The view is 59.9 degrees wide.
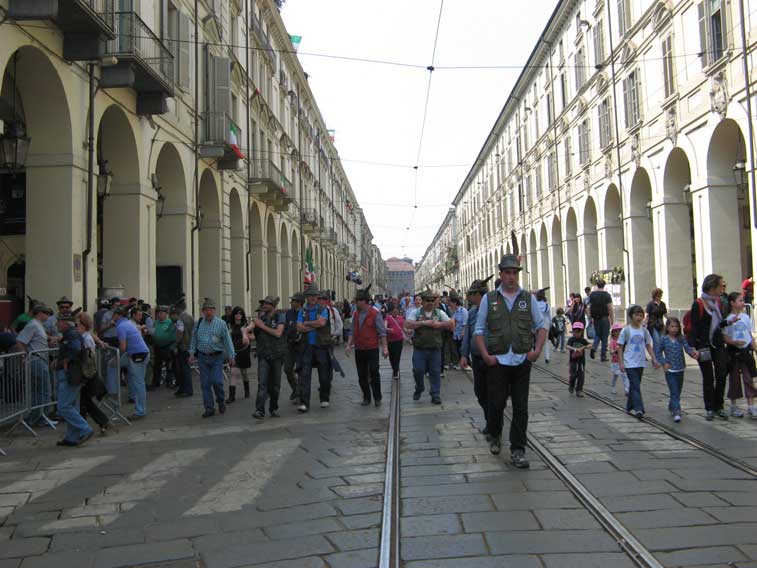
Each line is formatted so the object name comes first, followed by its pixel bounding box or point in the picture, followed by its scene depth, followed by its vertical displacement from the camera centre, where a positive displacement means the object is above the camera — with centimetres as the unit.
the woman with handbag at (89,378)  772 -67
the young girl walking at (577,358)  963 -74
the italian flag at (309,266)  3431 +269
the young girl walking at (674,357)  763 -61
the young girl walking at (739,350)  743 -53
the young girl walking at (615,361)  814 -74
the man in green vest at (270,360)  910 -60
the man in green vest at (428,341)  964 -44
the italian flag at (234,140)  1895 +524
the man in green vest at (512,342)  572 -28
